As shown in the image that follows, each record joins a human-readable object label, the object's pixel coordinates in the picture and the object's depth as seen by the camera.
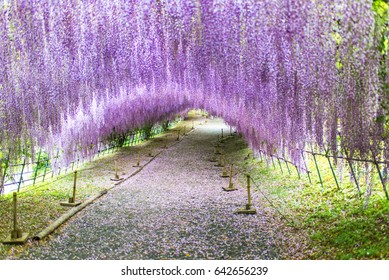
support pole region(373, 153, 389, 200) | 4.92
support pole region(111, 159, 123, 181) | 11.31
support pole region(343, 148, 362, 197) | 5.85
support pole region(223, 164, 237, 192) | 9.66
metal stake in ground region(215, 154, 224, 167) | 14.33
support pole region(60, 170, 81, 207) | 7.63
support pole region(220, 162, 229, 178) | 11.99
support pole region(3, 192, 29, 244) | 5.07
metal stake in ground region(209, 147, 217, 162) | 15.71
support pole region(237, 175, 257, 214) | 7.07
